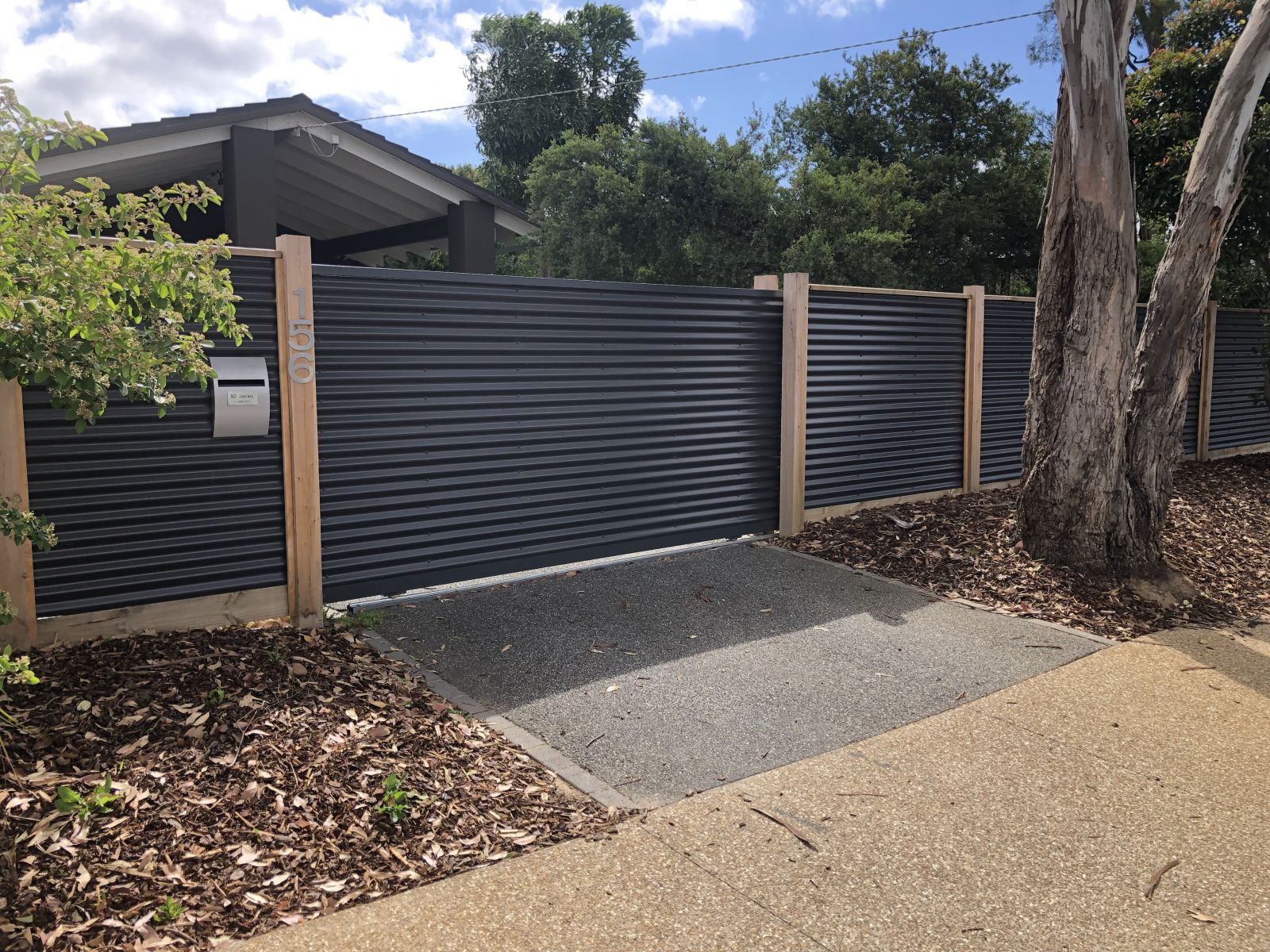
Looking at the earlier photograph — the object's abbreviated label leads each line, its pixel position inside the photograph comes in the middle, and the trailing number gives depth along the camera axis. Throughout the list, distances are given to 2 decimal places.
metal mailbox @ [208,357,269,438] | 4.98
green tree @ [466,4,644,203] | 38.25
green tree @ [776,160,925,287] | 17.77
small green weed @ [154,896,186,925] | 2.89
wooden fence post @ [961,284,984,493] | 9.04
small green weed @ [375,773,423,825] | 3.46
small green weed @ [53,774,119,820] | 3.27
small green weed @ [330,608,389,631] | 5.50
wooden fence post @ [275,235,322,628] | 5.18
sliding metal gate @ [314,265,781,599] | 5.60
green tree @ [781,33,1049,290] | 21.38
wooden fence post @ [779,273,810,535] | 7.54
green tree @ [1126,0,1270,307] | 11.09
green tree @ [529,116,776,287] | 19.53
